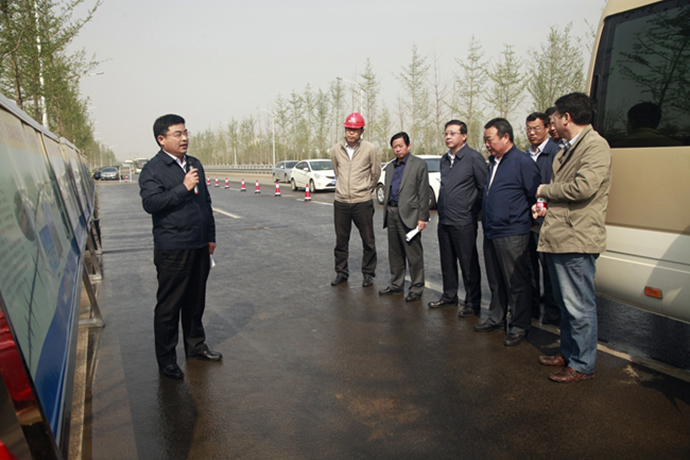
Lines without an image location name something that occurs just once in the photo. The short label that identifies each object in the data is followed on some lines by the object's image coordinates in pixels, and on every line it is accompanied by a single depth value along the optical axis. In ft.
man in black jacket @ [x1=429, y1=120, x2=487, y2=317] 17.43
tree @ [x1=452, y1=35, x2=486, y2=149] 102.63
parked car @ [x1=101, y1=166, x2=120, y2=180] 182.60
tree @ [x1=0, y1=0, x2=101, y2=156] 39.65
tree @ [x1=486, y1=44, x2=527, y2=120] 95.09
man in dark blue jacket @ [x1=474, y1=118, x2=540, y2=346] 15.08
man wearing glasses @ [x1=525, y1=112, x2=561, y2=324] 17.42
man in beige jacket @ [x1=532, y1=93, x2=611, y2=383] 11.82
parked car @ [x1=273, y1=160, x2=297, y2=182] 115.22
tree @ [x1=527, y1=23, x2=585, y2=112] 90.89
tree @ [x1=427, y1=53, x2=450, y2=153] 115.65
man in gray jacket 19.53
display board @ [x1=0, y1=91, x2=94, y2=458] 5.72
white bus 11.76
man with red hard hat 21.49
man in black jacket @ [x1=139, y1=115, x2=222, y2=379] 12.74
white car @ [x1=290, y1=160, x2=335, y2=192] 84.02
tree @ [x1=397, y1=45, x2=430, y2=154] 119.85
